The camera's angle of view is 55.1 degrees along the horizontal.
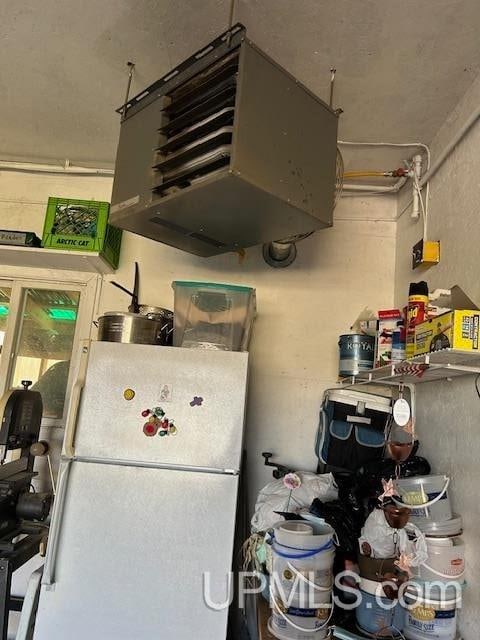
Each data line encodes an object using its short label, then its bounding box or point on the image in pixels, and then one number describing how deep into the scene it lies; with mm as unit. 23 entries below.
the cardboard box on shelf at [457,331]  1371
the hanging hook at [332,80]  1932
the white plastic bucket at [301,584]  1677
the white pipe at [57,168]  2797
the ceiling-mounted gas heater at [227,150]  1526
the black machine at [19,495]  1807
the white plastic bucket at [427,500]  1671
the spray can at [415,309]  1672
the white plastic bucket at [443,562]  1590
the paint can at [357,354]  2299
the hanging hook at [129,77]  1944
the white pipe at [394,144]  2328
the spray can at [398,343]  1848
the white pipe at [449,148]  1852
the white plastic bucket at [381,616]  1642
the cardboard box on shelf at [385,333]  1973
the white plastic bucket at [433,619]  1574
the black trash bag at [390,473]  1925
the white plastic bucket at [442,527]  1641
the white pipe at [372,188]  2723
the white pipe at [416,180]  2389
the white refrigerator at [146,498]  1780
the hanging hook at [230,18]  1541
